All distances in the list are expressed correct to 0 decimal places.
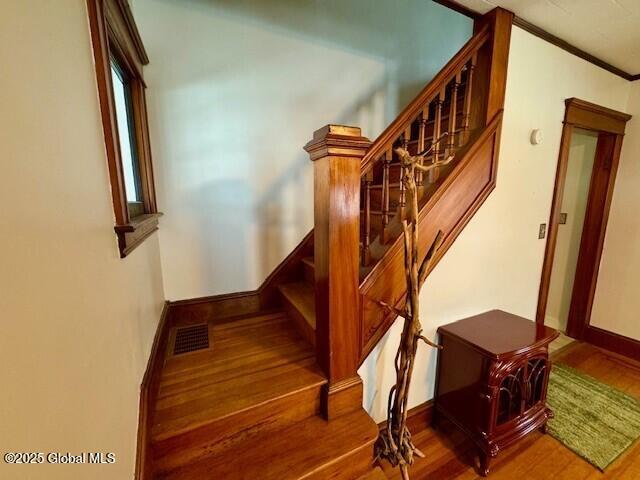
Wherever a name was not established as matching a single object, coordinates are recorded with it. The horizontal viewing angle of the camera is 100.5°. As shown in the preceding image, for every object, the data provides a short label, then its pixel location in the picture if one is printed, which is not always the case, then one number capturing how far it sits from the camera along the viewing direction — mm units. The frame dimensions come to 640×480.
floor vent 1578
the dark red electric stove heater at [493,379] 1394
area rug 1548
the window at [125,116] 872
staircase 1076
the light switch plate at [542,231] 1953
